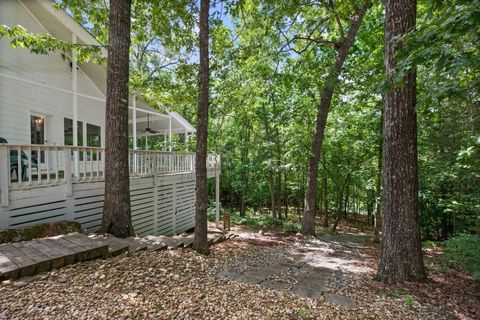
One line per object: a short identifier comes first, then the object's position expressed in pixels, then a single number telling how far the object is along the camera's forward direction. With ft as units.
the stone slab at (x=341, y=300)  10.71
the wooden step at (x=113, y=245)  13.20
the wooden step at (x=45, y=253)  9.82
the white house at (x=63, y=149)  15.97
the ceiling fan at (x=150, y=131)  40.47
